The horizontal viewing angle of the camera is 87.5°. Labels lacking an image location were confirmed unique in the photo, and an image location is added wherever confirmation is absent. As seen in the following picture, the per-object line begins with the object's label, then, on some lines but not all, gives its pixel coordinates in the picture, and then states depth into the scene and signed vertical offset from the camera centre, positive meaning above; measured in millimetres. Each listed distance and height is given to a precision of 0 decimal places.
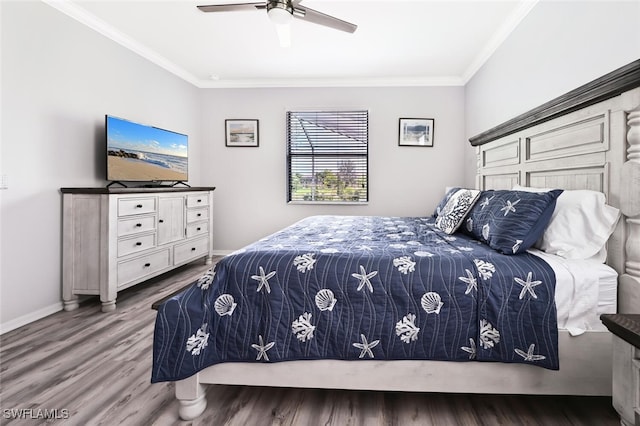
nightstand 921 -446
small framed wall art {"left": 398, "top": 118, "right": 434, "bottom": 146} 4531 +1057
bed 1391 -505
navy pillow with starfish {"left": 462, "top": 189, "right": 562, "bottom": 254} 1619 -56
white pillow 1570 -81
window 4691 +739
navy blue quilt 1386 -443
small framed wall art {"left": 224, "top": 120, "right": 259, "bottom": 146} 4793 +1078
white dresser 2719 -295
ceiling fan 2037 +1279
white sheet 1414 -370
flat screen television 3088 +559
